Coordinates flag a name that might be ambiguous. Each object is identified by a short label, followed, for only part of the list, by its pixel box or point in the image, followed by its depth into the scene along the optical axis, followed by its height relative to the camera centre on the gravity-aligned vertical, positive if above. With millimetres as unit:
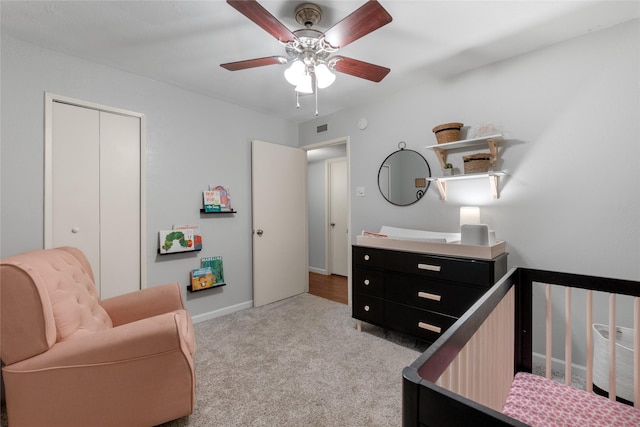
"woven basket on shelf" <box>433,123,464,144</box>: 2345 +669
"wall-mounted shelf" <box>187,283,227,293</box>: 2818 -773
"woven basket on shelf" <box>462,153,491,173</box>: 2193 +383
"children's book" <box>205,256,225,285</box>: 2938 -563
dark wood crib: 525 -409
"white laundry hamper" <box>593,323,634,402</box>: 1550 -853
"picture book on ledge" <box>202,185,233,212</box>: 2924 +140
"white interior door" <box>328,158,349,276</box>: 4871 -60
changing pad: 2303 -214
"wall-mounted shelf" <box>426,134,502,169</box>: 2158 +555
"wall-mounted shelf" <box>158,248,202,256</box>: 2624 -386
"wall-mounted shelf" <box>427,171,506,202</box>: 2168 +270
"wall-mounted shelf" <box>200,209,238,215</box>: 2910 +0
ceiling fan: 1284 +918
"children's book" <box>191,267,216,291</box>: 2812 -678
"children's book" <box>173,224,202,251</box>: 2795 -229
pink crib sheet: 949 -709
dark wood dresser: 1982 -600
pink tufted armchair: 1231 -678
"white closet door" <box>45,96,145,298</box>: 2117 +185
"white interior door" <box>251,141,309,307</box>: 3336 -130
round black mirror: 2703 +346
